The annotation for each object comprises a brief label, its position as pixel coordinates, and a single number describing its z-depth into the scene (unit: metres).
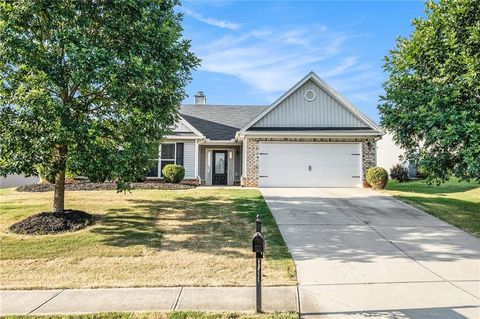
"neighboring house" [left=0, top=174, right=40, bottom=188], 21.83
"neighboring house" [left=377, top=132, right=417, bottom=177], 25.70
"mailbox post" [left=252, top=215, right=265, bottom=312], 4.55
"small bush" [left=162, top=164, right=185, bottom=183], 18.09
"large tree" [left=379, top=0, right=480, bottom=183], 8.03
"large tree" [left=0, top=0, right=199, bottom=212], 8.00
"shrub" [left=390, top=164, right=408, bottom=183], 23.31
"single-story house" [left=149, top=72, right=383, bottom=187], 18.11
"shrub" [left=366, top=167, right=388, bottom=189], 16.80
